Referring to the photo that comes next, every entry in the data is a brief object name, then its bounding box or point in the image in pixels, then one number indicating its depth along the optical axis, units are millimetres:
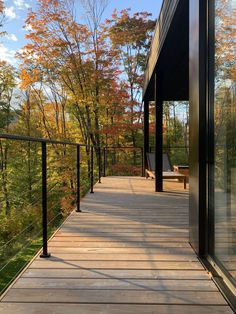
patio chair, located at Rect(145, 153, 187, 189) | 5728
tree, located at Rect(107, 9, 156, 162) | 10221
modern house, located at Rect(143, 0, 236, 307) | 1497
